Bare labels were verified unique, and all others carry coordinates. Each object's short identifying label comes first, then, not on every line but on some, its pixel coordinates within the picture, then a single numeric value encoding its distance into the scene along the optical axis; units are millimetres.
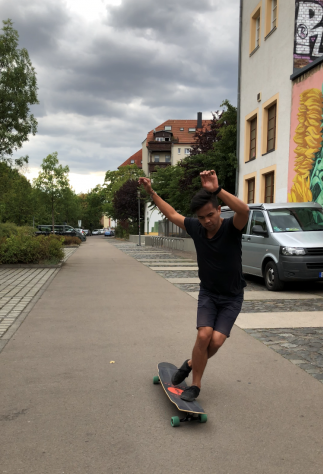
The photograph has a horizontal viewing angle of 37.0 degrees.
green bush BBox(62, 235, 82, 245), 36331
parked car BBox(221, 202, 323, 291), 9875
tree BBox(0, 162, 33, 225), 44406
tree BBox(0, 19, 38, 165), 17156
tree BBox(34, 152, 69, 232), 42281
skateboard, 3422
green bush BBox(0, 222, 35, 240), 19047
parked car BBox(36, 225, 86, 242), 42125
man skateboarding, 3459
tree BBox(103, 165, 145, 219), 74562
